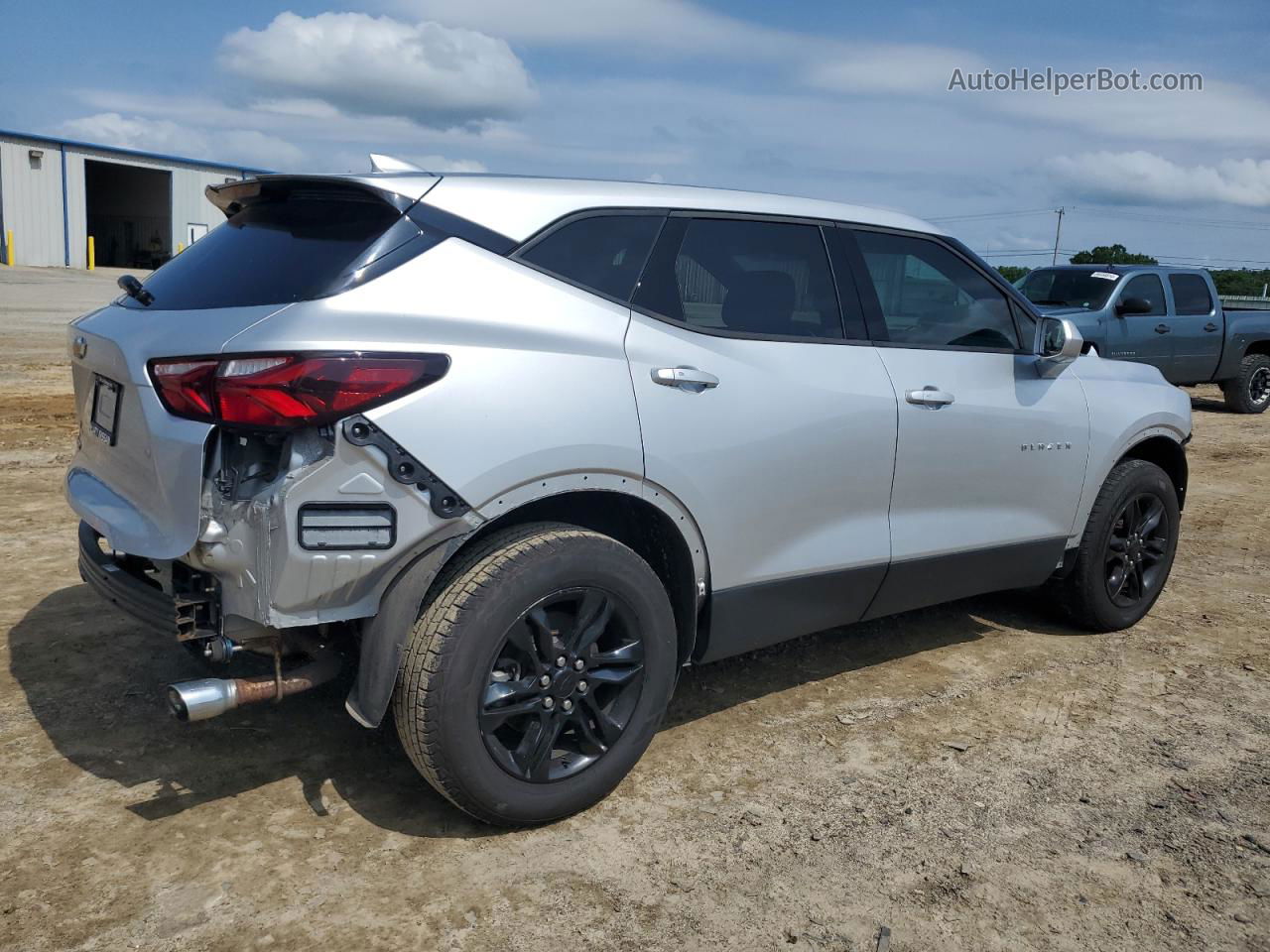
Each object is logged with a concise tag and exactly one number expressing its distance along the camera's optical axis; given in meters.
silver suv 2.75
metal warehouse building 39.72
